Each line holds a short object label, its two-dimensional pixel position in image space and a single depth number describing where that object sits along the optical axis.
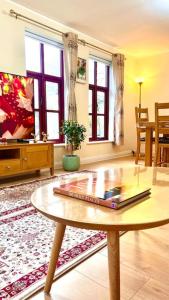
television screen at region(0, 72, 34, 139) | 3.11
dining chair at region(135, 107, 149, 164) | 3.99
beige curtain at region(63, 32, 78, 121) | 3.98
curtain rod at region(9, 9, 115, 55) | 3.32
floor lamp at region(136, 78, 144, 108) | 5.98
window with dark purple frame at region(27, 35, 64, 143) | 3.96
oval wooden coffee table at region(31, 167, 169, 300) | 0.66
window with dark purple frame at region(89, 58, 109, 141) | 5.08
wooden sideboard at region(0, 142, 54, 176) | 2.96
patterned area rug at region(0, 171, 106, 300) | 1.12
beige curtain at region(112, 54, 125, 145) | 5.21
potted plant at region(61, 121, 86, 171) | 3.85
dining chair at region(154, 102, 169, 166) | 3.03
